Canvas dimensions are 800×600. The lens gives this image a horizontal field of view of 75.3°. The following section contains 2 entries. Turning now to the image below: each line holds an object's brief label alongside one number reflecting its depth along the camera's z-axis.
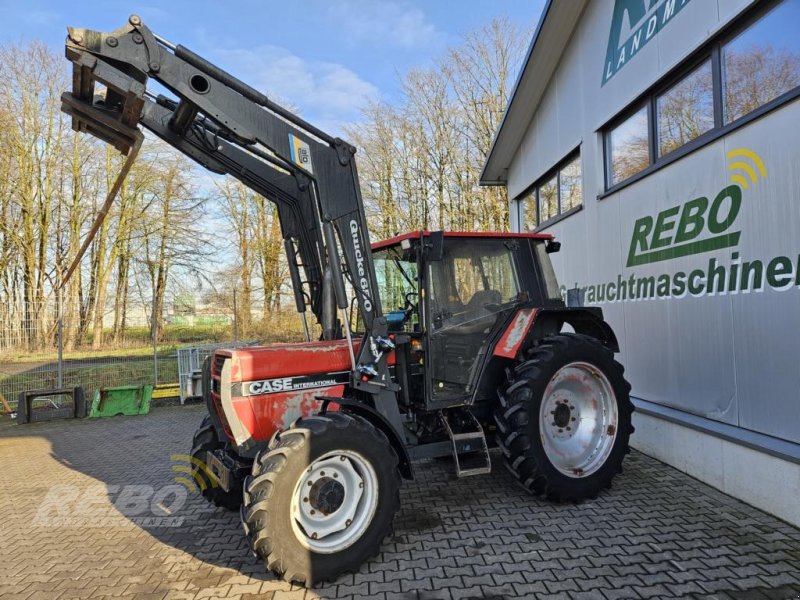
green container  9.48
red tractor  3.17
